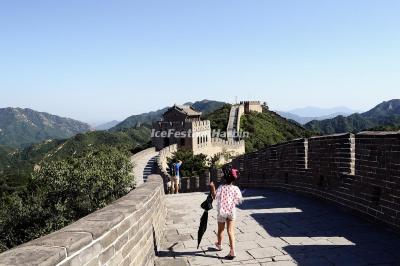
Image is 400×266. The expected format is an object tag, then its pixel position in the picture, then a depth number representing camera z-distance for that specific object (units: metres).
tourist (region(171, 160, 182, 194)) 16.30
